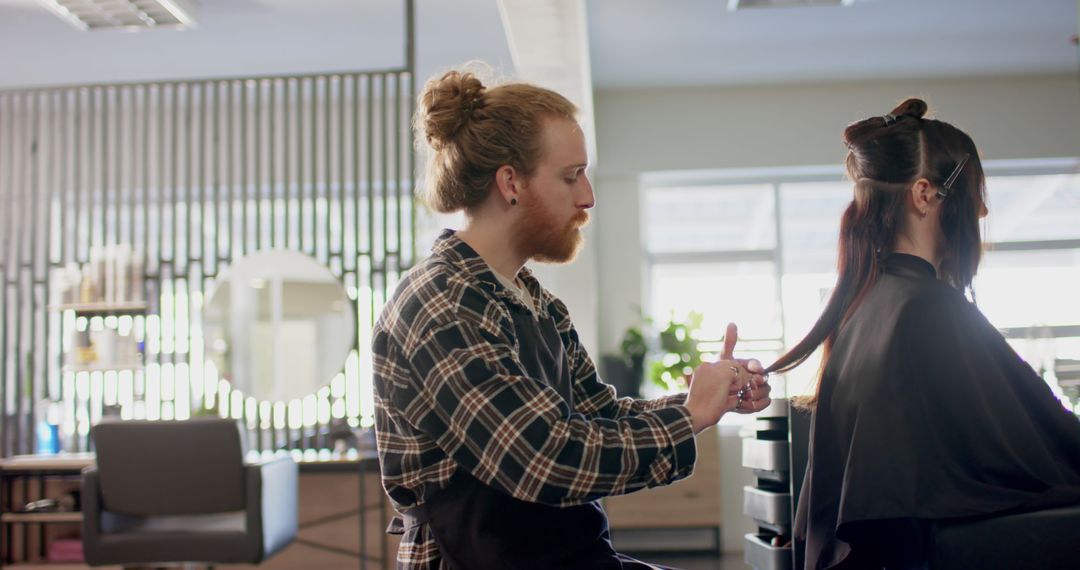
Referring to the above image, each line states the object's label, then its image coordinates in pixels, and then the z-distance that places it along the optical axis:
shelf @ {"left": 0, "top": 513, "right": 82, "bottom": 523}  4.39
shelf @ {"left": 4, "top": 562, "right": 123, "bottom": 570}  4.52
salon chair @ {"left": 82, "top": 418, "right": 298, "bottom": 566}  3.41
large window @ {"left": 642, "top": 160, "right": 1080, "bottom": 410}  6.64
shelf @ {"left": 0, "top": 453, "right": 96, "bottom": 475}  4.22
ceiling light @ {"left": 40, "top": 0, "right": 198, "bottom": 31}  4.55
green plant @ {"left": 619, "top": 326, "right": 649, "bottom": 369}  6.02
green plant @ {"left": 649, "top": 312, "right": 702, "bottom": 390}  6.03
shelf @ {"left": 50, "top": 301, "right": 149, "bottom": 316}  4.79
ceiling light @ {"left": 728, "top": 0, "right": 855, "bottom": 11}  4.75
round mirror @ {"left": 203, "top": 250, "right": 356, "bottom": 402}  4.95
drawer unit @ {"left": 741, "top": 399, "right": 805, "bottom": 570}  1.85
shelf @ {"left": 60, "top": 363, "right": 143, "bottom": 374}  4.76
